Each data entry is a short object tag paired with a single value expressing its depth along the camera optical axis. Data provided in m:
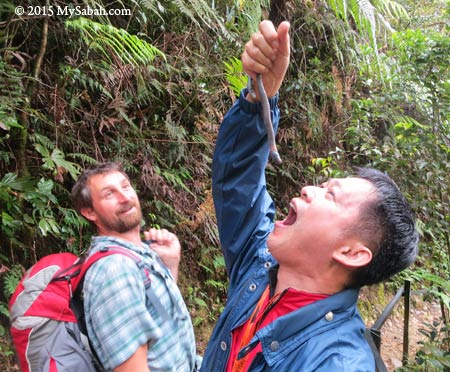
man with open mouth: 1.24
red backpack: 1.70
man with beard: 1.72
